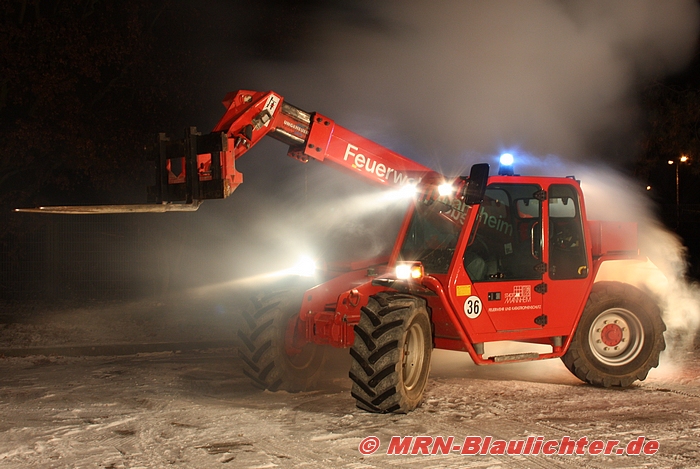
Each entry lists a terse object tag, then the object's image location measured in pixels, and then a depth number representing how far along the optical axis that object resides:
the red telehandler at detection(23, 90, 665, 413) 7.07
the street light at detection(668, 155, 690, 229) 33.43
